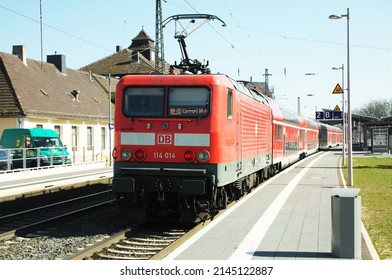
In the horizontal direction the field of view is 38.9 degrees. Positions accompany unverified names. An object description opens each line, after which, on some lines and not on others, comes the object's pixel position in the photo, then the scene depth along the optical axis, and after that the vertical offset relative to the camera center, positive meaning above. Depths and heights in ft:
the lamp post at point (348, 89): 71.77 +7.11
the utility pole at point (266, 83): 200.44 +22.57
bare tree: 245.61 +15.84
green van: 90.74 +0.31
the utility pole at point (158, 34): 116.88 +23.73
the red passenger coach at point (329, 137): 201.36 +2.69
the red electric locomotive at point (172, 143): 36.78 +0.07
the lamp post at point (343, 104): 116.84 +9.17
